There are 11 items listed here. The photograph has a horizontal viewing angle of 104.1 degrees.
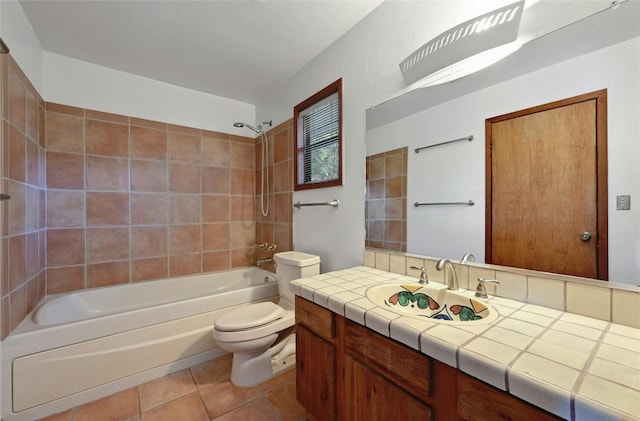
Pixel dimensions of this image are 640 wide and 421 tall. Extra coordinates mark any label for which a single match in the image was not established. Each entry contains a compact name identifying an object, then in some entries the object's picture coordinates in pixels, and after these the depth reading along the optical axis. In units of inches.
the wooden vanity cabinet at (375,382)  24.8
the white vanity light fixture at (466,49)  39.4
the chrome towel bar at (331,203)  71.1
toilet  61.8
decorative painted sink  38.8
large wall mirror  30.6
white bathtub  53.6
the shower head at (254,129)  95.1
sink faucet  44.1
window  71.4
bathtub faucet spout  103.0
